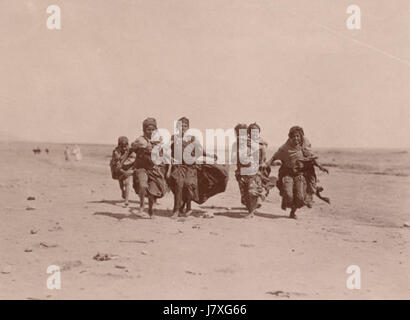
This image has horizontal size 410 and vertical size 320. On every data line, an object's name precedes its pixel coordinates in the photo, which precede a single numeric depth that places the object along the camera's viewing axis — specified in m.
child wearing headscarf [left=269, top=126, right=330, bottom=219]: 12.67
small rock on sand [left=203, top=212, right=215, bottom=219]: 12.79
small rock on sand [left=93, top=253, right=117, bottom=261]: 9.20
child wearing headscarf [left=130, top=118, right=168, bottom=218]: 11.95
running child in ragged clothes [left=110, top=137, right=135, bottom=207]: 13.99
